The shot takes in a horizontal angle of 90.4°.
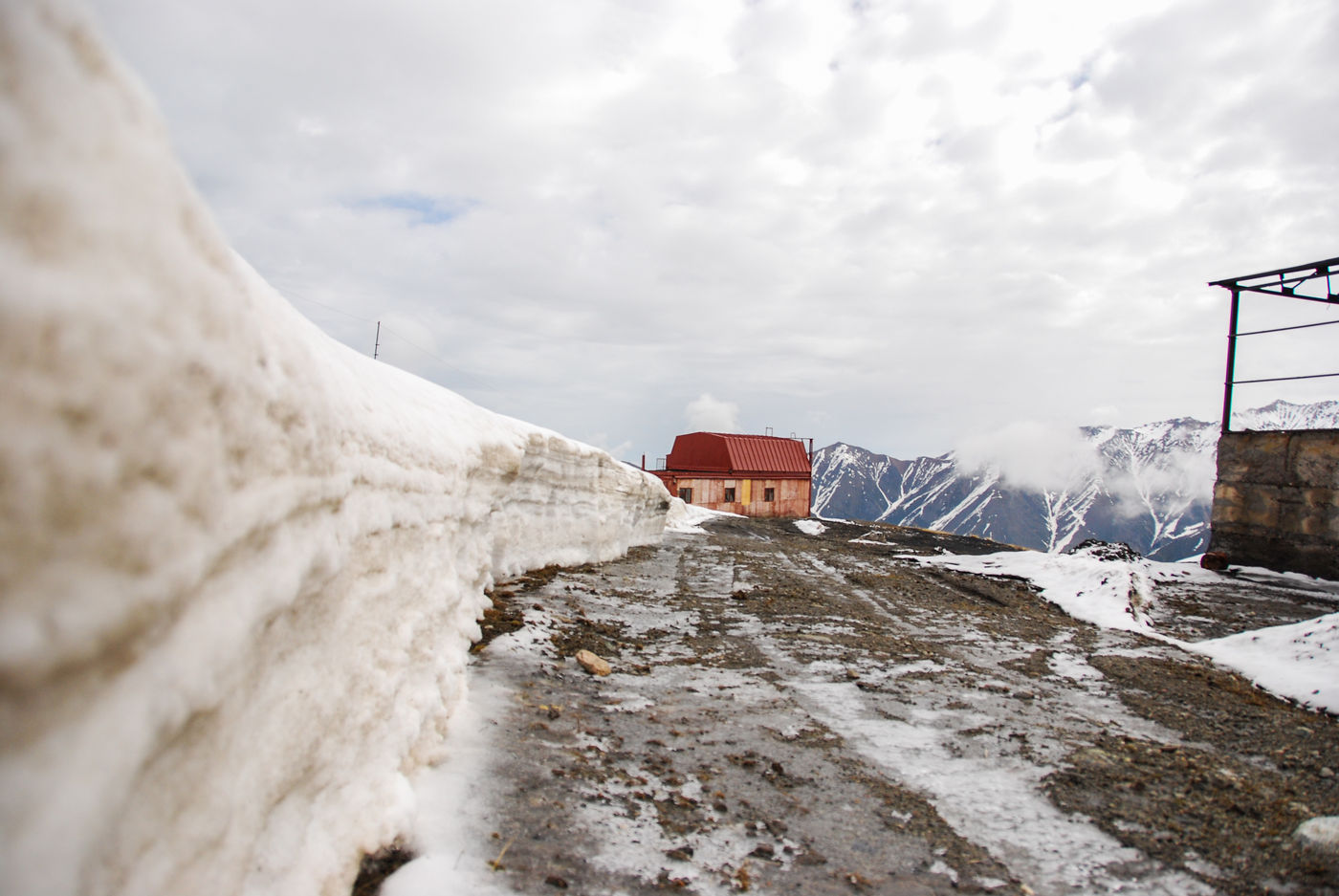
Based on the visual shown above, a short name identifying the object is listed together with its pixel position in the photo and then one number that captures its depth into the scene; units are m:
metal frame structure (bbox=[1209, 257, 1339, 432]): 10.55
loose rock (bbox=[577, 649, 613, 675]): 4.38
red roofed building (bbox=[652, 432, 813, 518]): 32.56
